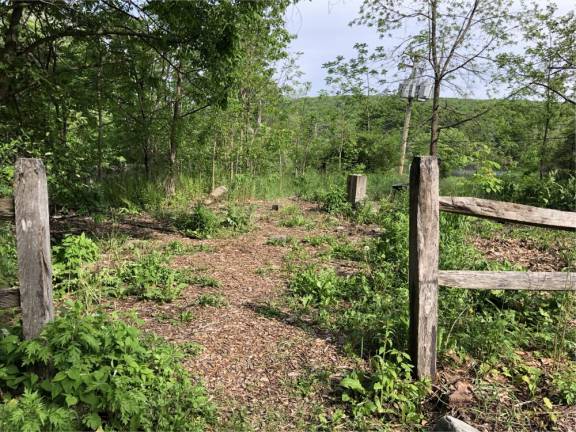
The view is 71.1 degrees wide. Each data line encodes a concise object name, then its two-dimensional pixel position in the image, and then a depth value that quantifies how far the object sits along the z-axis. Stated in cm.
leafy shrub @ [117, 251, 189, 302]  443
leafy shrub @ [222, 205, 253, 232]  765
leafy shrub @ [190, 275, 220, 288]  491
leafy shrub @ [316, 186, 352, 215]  924
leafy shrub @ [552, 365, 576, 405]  286
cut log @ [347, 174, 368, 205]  920
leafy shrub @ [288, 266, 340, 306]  447
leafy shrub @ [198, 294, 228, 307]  436
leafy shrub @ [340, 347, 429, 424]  279
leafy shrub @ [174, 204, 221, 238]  705
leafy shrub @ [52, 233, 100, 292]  437
